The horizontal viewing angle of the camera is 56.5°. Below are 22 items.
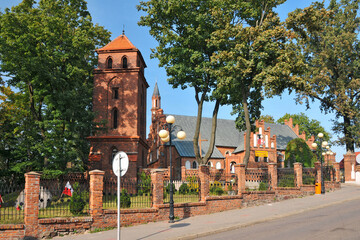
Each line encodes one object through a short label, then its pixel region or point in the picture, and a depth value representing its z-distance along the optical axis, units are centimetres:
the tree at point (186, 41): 2425
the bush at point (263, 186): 2106
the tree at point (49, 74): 2317
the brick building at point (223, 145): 4720
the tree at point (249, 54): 2202
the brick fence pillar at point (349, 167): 3741
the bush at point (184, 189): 1822
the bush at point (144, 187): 1560
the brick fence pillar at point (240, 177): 1933
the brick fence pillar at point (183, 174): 2460
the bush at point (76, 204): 1426
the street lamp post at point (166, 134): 1479
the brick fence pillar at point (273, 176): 2119
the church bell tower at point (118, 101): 2889
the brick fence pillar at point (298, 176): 2273
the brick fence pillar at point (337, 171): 2805
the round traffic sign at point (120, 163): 1006
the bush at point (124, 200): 1610
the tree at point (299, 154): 4459
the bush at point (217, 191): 2047
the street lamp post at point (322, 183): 2376
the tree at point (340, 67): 3672
